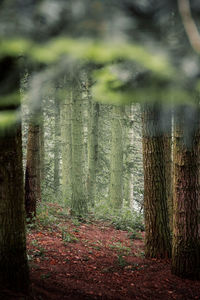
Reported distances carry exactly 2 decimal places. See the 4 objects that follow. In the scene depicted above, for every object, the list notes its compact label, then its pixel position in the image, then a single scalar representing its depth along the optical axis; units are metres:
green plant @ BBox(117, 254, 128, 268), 11.42
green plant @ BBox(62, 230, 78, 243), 14.15
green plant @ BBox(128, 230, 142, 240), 17.23
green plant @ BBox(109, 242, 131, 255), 13.83
